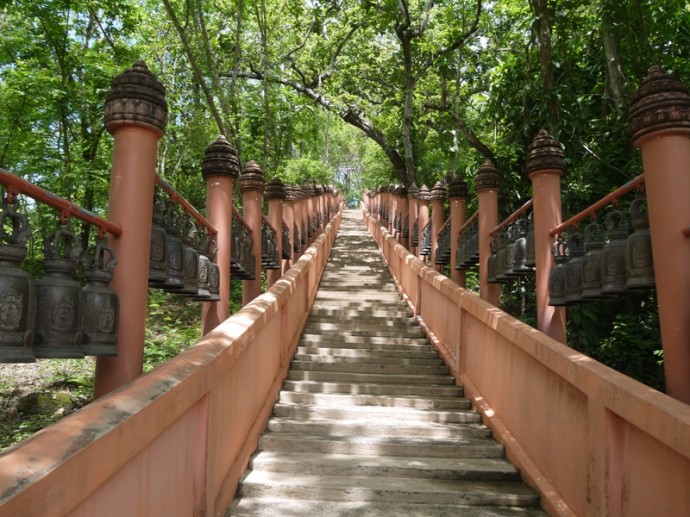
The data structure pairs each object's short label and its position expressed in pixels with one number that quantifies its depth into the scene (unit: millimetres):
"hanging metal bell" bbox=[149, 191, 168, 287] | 3927
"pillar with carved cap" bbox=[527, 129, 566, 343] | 5488
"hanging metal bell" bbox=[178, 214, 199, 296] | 4500
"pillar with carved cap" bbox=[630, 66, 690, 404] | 3264
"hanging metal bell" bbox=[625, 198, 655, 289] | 3689
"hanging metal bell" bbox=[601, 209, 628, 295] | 4032
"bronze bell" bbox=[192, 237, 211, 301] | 4891
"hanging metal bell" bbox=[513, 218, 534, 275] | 6105
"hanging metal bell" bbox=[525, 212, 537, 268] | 5925
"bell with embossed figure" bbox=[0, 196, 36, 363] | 2432
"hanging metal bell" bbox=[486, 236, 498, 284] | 7033
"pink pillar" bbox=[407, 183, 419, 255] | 13891
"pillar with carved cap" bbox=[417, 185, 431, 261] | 13039
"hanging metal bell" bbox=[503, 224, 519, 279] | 6289
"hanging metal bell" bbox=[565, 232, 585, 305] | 4758
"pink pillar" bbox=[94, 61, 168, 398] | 3240
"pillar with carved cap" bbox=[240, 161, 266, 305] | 7902
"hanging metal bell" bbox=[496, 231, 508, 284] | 6566
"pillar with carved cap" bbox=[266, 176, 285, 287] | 10352
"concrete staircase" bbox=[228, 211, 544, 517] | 3930
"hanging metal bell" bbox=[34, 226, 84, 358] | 2742
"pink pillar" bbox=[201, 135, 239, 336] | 5727
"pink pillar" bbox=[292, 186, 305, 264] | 13688
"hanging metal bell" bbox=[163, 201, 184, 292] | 4207
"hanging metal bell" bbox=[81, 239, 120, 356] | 2977
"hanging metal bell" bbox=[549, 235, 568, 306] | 4973
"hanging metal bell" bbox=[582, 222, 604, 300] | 4375
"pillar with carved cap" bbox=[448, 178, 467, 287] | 9156
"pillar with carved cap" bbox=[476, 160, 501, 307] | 7480
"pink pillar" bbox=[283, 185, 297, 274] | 12297
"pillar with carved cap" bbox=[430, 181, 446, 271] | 11102
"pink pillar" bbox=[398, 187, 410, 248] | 15555
